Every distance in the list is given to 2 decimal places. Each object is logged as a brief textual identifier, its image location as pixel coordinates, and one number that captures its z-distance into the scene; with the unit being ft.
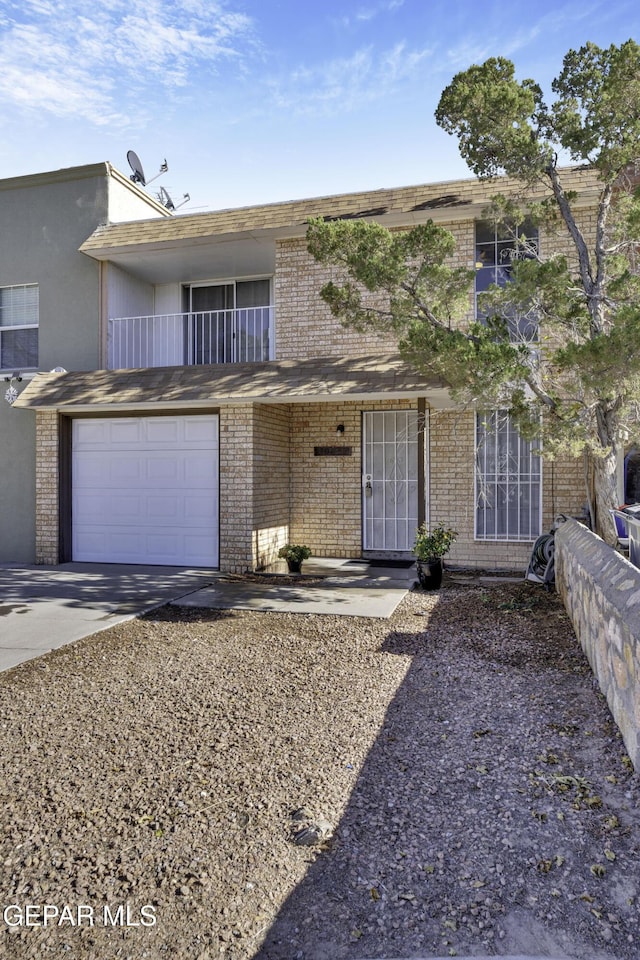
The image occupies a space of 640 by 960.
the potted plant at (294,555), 32.65
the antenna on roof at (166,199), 47.34
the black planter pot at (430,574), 27.09
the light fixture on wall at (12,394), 36.24
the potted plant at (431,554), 26.96
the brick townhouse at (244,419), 31.76
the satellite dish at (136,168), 42.96
